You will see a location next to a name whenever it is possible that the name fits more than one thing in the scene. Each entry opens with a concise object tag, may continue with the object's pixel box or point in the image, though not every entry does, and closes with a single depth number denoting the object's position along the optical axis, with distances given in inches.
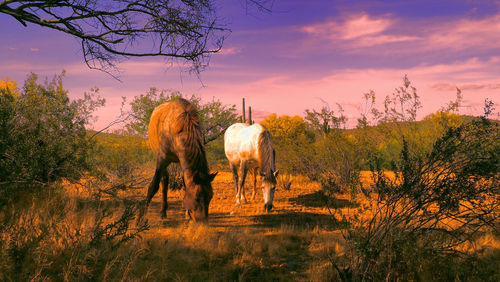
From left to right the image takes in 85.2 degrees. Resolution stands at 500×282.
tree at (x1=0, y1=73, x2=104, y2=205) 162.4
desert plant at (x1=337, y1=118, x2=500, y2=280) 134.9
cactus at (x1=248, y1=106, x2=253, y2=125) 800.4
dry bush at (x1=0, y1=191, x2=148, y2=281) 122.6
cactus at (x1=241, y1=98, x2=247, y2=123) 833.5
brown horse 222.1
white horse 314.2
